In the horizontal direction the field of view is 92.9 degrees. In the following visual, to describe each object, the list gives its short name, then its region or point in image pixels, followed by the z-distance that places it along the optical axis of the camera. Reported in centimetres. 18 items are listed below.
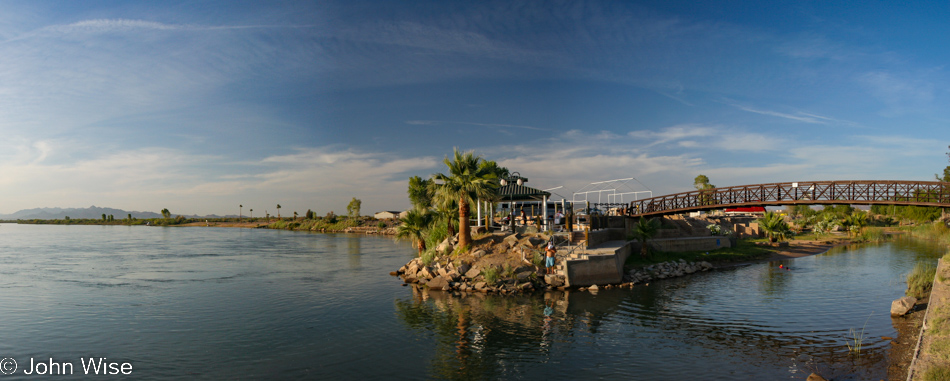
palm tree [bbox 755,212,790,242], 5116
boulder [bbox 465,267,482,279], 2859
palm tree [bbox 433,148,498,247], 3100
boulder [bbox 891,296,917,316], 1922
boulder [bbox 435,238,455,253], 3350
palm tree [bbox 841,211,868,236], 6328
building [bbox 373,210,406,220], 12541
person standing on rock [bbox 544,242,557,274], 2812
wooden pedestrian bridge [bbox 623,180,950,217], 2908
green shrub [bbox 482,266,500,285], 2744
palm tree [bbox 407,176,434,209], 4316
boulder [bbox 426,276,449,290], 2841
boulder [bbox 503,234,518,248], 3142
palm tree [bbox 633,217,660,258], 3497
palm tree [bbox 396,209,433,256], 3913
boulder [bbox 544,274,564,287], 2747
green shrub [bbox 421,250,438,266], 3330
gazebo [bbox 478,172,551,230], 3447
